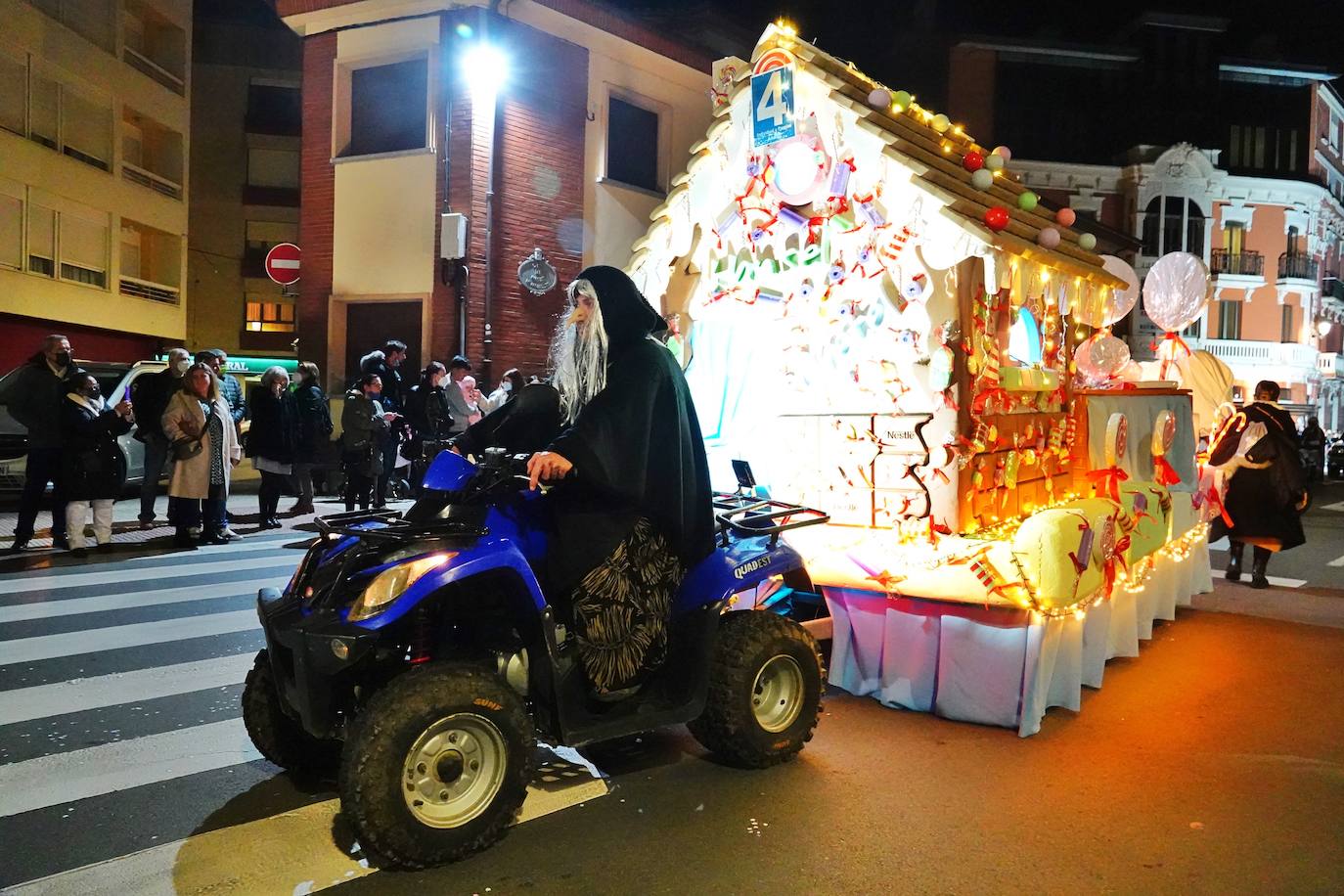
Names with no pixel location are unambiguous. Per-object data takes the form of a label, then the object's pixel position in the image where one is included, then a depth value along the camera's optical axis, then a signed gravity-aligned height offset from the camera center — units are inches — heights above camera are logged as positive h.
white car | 498.6 -29.2
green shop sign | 1037.2 +40.7
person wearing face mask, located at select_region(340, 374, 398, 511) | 444.5 -14.8
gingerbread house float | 208.7 +9.0
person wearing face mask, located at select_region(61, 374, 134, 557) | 355.3 -24.0
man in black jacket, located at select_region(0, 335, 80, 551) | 354.3 -8.0
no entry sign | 699.4 +98.1
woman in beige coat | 381.4 -21.4
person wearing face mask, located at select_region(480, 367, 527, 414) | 455.5 +9.5
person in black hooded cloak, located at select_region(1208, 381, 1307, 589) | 367.9 -18.5
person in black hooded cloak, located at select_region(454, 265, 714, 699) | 152.6 -9.4
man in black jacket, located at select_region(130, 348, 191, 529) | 422.0 -4.5
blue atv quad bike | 131.5 -41.3
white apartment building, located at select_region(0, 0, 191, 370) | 802.8 +206.8
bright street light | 612.7 +218.5
